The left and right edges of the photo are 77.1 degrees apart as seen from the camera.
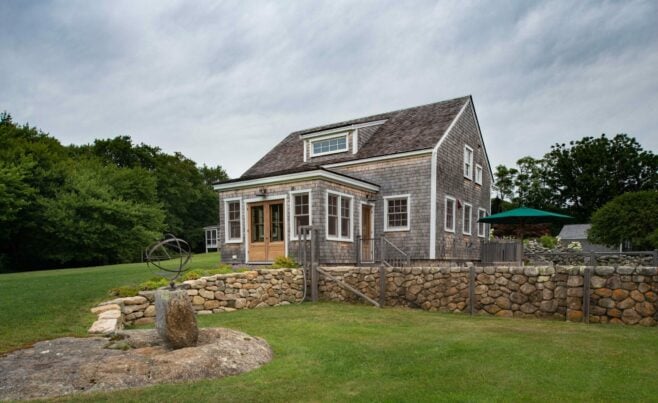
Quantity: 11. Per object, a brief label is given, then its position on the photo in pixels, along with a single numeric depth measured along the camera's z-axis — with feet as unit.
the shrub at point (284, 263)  40.11
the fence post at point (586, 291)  28.94
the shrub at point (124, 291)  29.71
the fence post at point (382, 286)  37.14
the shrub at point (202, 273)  34.19
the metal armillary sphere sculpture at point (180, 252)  18.83
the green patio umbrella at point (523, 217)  43.09
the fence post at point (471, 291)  33.37
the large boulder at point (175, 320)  17.78
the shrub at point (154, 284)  30.89
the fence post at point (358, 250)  45.23
